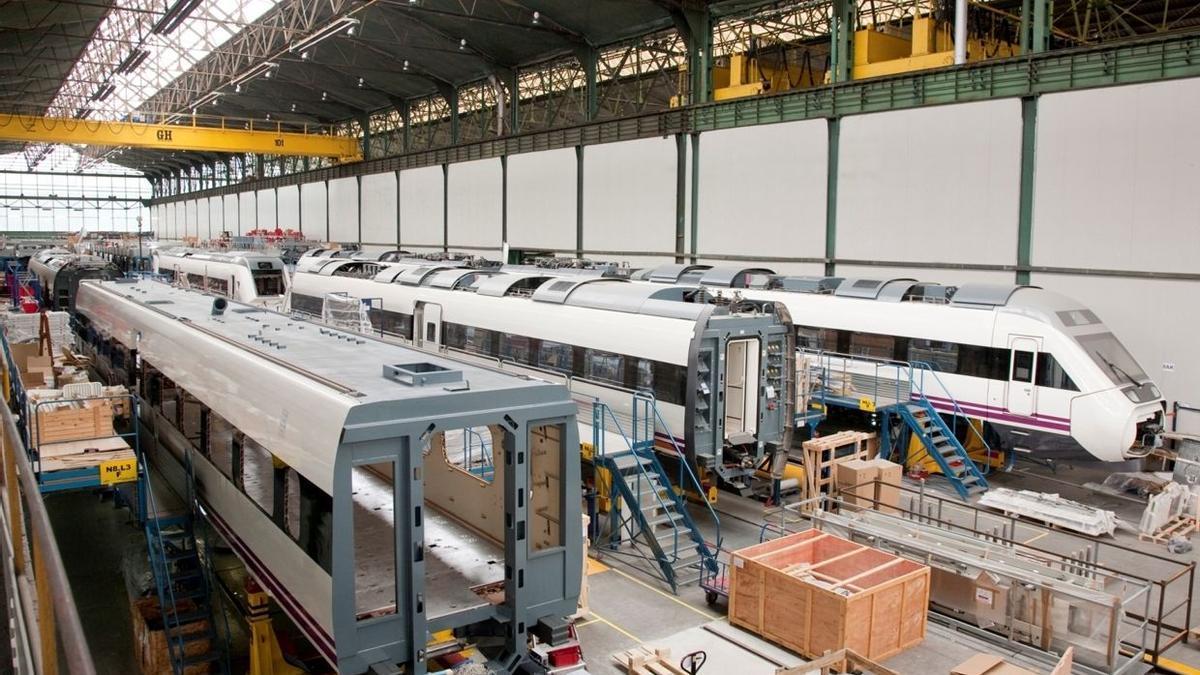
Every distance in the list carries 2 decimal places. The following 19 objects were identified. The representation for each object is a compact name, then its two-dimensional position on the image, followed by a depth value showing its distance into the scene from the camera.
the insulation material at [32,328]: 18.77
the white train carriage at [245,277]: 27.78
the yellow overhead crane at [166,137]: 38.34
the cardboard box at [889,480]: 14.39
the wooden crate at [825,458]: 14.87
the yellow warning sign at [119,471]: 9.98
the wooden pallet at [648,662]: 9.17
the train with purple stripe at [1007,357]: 15.30
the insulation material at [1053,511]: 13.97
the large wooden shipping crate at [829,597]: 9.66
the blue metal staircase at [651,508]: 11.92
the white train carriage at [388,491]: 6.36
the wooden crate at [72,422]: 10.47
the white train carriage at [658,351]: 13.56
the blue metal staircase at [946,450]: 16.09
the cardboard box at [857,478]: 14.29
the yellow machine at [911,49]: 21.56
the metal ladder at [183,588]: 9.05
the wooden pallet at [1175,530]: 13.84
